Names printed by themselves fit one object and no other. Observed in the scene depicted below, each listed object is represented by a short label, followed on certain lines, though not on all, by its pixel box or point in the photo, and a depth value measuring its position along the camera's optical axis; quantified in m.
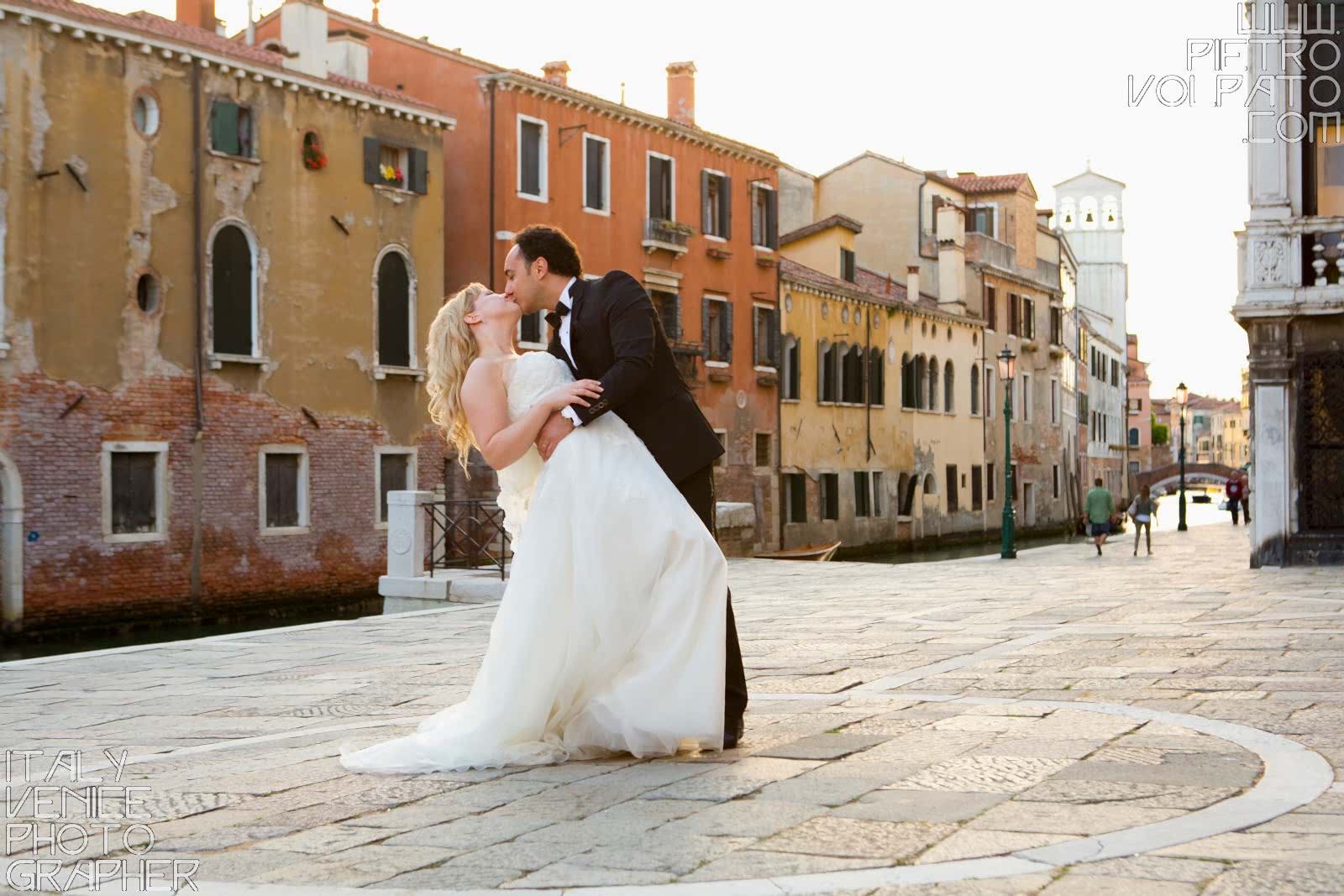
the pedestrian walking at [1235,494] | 41.75
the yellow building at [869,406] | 36.47
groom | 5.04
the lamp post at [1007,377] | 25.61
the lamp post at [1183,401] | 36.06
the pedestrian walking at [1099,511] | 24.59
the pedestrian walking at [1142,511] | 24.80
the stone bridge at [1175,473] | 78.94
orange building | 27.09
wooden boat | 27.58
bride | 4.81
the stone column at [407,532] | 15.77
